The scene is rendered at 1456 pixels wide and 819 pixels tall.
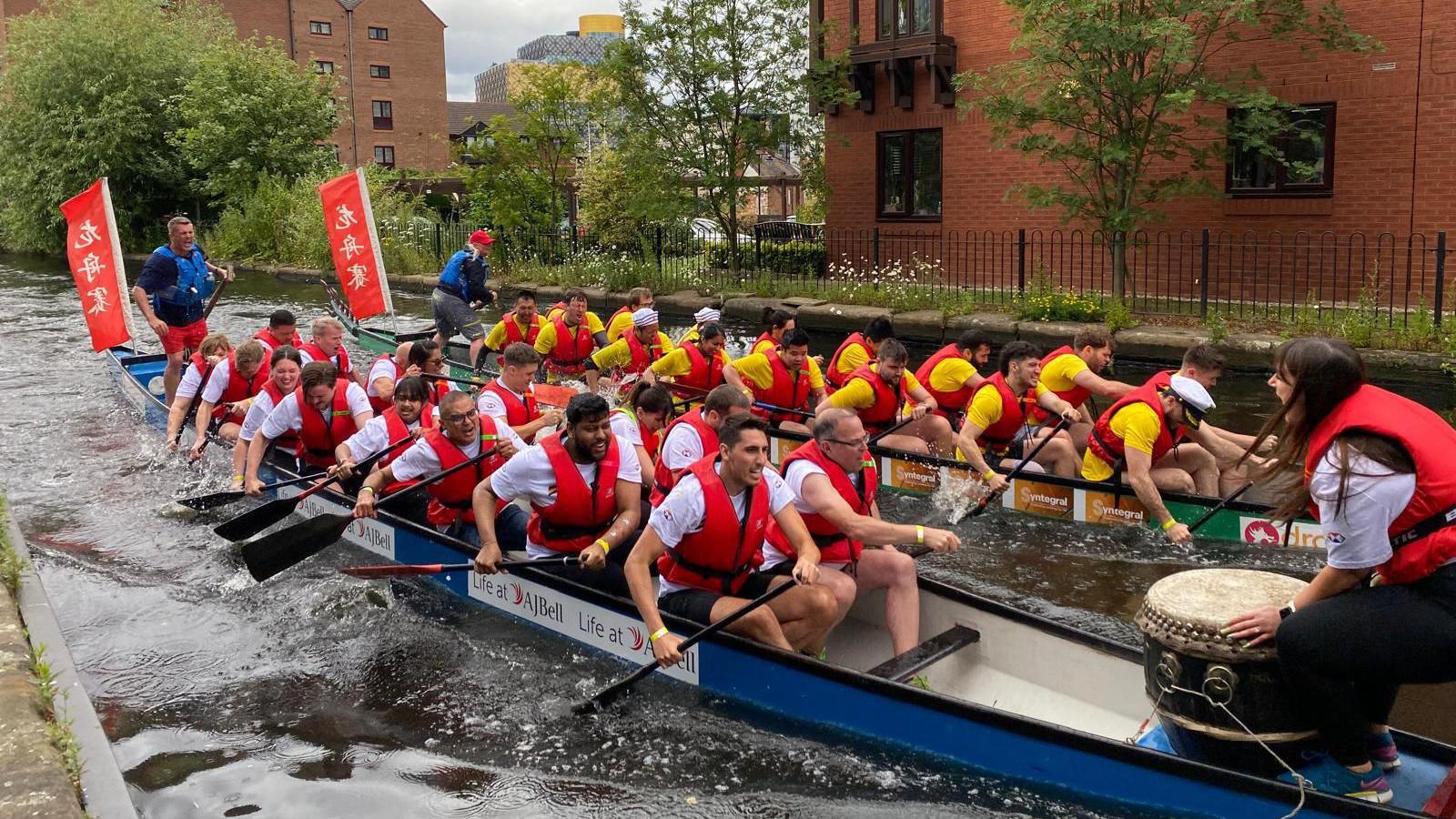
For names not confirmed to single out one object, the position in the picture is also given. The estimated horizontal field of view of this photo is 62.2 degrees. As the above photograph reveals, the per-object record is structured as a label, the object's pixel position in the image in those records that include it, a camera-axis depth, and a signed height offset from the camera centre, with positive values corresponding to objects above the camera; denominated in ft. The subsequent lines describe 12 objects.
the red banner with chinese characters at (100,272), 45.68 -0.22
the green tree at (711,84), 69.05 +9.73
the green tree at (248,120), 115.24 +13.69
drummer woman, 12.50 -3.05
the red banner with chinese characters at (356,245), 48.96 +0.63
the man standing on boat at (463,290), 51.65 -1.44
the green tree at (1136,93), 49.80 +6.53
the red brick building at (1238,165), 49.73 +4.87
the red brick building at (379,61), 191.52 +32.46
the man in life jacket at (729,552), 18.86 -4.87
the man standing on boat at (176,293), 43.57 -1.05
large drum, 14.11 -5.10
